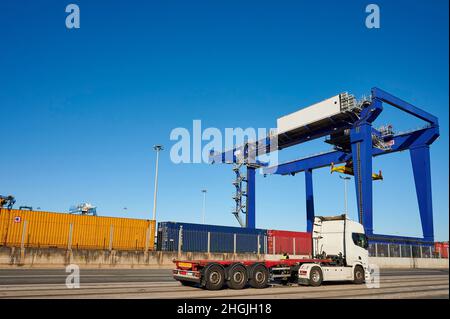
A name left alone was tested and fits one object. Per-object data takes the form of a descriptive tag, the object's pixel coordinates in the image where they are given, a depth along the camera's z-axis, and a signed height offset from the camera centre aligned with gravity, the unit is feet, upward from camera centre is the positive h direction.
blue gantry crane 124.06 +35.94
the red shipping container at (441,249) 149.66 -2.07
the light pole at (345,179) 160.61 +26.28
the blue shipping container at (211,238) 102.63 +0.75
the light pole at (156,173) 118.93 +20.81
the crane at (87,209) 156.85 +12.03
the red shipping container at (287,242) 121.49 -0.15
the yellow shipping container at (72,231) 82.07 +1.82
